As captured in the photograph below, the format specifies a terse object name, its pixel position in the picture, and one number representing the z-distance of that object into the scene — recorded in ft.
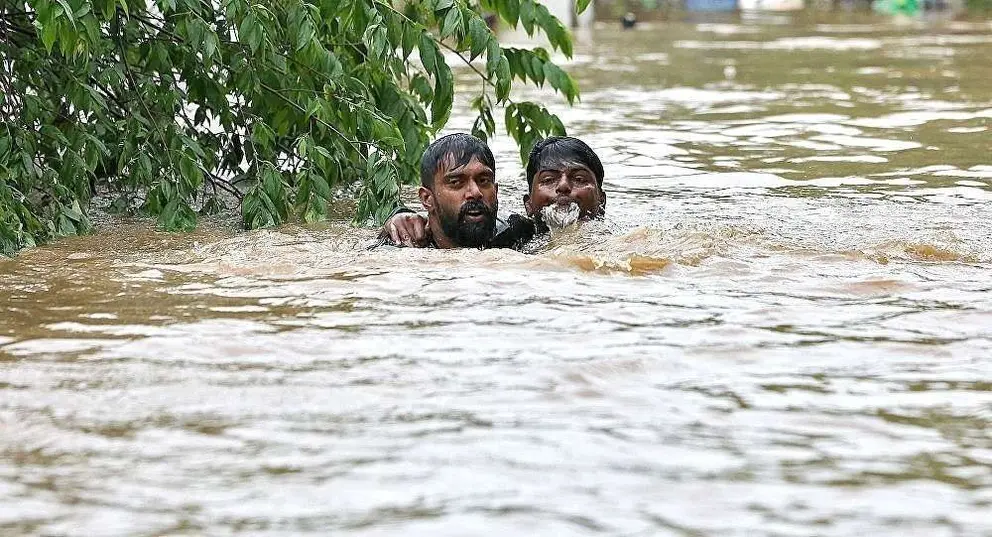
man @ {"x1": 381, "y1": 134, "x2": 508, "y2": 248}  44.98
